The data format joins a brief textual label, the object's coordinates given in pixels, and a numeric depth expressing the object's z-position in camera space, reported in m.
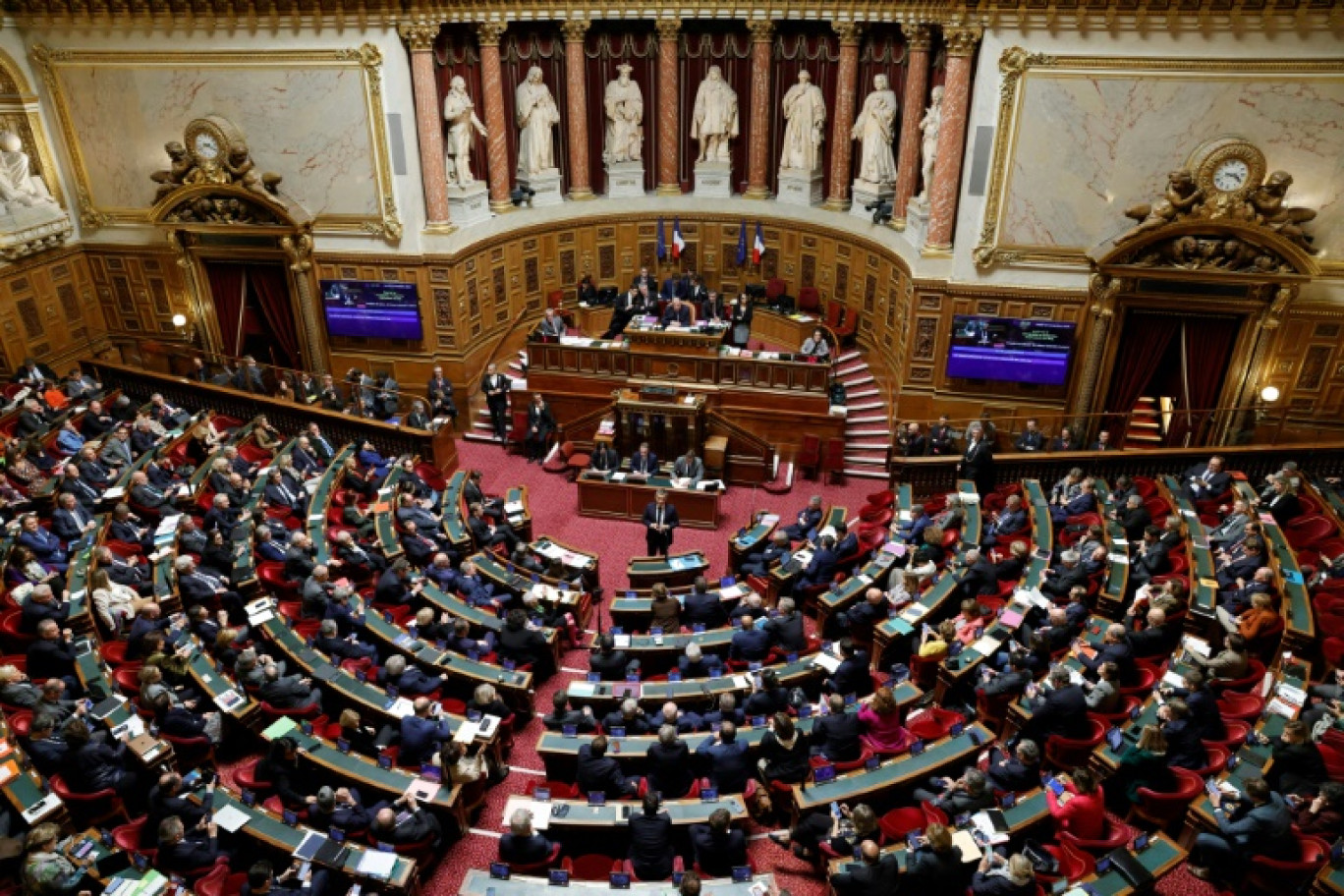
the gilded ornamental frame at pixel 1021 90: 14.35
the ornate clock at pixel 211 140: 18.05
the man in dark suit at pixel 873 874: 7.61
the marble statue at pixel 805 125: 20.88
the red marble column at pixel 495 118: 19.38
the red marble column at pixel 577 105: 20.42
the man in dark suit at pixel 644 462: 16.58
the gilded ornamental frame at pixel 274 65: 17.34
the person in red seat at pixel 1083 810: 8.05
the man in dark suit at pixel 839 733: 9.41
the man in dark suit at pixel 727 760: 9.31
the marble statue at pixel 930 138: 17.92
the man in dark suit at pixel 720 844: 8.34
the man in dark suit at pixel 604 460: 16.83
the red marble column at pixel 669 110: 20.70
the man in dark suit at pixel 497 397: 18.69
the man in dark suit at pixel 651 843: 8.31
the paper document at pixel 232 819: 8.47
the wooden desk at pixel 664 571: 13.71
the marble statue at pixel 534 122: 21.05
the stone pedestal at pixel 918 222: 18.20
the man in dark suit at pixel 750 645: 11.28
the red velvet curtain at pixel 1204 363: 16.03
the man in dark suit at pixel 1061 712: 9.22
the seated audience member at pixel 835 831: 8.14
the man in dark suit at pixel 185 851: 8.06
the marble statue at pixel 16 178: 18.25
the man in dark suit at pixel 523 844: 8.20
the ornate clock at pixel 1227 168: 14.61
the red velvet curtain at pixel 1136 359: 16.33
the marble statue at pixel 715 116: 21.52
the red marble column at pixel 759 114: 20.52
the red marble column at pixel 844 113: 19.64
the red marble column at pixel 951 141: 15.91
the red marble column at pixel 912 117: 17.98
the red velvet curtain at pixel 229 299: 19.66
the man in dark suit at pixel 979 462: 15.46
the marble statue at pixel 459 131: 19.22
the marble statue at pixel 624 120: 21.66
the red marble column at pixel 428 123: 17.52
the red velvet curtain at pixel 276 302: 19.44
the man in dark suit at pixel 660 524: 14.90
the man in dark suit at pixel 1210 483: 13.70
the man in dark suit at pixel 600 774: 9.09
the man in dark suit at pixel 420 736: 9.52
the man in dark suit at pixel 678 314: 18.67
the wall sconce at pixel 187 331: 20.28
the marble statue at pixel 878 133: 19.73
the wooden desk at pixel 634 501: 16.16
